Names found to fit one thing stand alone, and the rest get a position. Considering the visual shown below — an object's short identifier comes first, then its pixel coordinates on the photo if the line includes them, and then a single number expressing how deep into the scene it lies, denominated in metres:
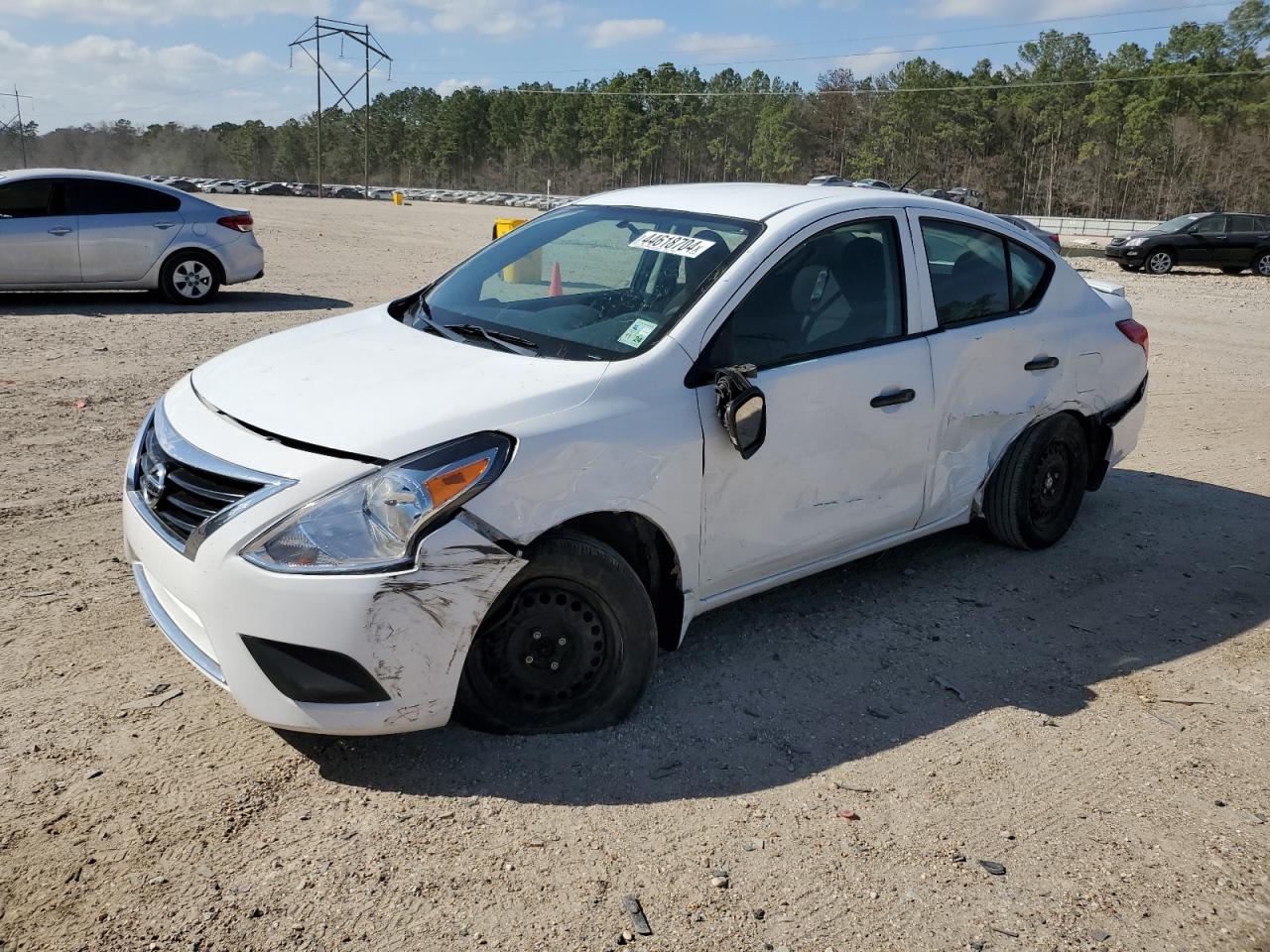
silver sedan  12.18
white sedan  3.06
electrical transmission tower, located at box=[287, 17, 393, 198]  74.62
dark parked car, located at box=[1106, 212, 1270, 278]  25.94
